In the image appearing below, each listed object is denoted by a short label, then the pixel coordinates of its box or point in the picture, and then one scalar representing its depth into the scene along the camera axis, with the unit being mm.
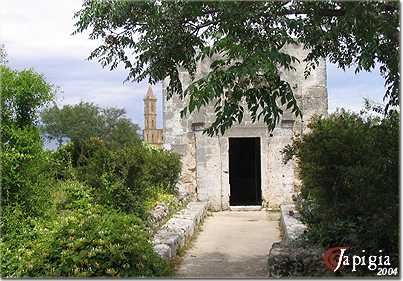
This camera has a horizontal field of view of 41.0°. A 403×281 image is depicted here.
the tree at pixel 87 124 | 42625
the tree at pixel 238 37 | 4785
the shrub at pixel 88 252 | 5586
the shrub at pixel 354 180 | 5543
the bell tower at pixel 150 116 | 44909
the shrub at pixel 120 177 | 9805
